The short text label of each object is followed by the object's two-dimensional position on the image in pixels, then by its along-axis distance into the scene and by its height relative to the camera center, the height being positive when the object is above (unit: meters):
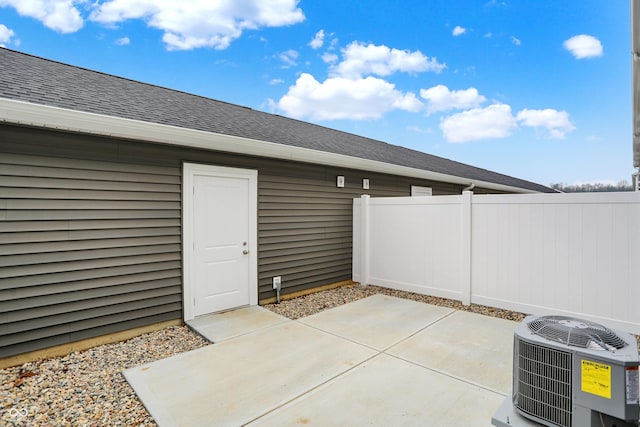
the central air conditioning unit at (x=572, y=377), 1.36 -0.75
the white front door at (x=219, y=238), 4.32 -0.42
